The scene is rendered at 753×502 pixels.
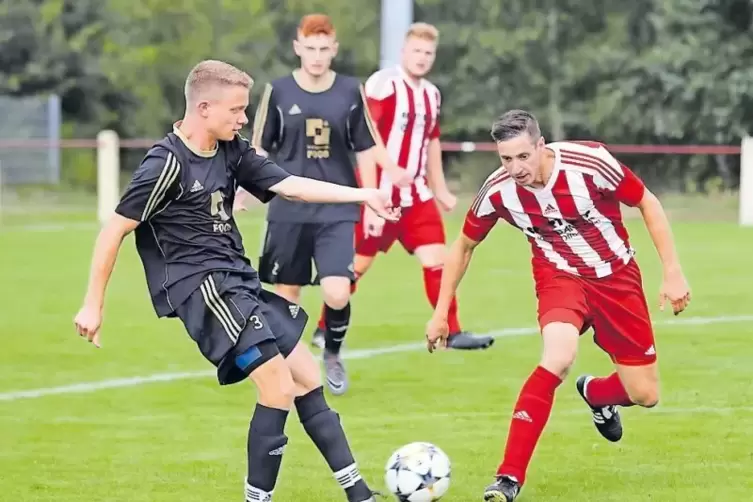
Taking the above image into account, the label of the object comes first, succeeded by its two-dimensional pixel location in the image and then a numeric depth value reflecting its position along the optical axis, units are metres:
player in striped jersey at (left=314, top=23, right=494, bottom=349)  20.22
